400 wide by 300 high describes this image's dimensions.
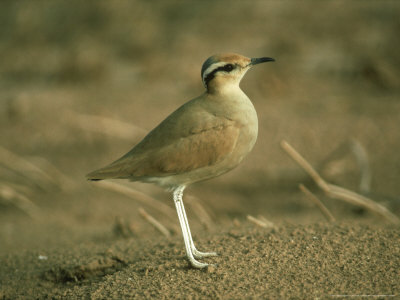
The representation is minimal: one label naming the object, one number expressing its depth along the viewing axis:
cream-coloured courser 7.24
